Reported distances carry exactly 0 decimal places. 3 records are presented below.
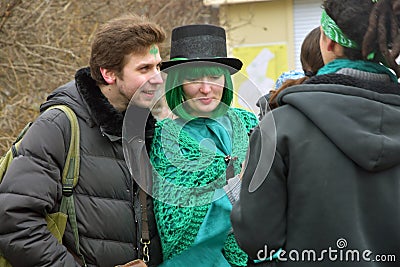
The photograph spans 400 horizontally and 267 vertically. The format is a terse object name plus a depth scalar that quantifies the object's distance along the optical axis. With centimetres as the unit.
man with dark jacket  571
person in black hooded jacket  461
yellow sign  2132
